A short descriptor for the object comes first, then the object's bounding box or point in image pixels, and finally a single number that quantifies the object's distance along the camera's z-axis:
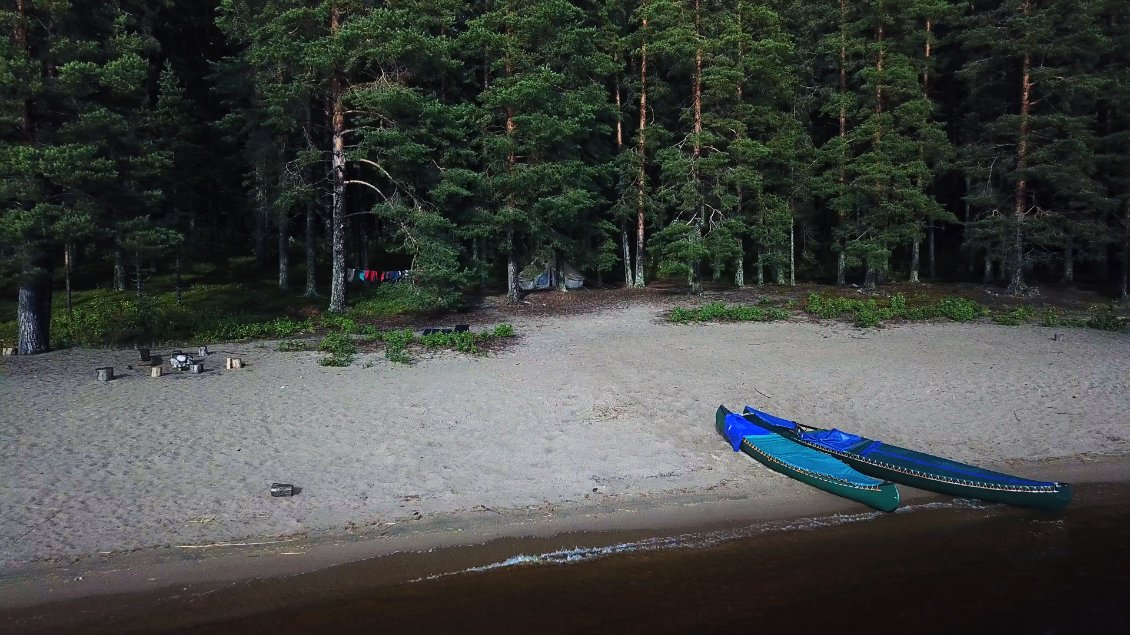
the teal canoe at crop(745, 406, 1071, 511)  9.36
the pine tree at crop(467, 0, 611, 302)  23.95
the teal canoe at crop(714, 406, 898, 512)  9.27
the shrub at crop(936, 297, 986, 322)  20.83
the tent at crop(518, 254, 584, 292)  29.20
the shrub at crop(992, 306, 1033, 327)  20.14
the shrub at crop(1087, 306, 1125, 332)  19.56
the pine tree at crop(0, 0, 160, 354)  14.59
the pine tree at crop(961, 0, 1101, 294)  26.03
